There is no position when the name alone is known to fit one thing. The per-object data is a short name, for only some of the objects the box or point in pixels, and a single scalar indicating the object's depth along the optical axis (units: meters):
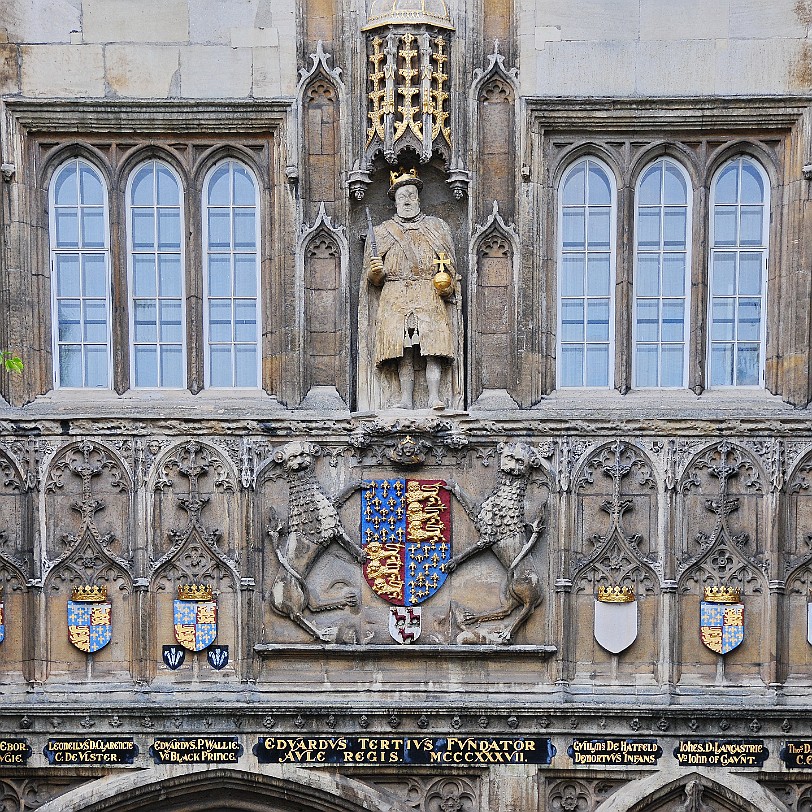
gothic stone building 13.09
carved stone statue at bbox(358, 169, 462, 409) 13.12
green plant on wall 10.66
